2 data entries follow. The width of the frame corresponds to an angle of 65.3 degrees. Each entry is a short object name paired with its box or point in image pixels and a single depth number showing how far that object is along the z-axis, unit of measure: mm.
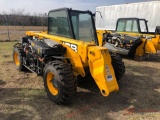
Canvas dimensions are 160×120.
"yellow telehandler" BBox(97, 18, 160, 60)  5791
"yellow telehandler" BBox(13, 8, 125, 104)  2577
